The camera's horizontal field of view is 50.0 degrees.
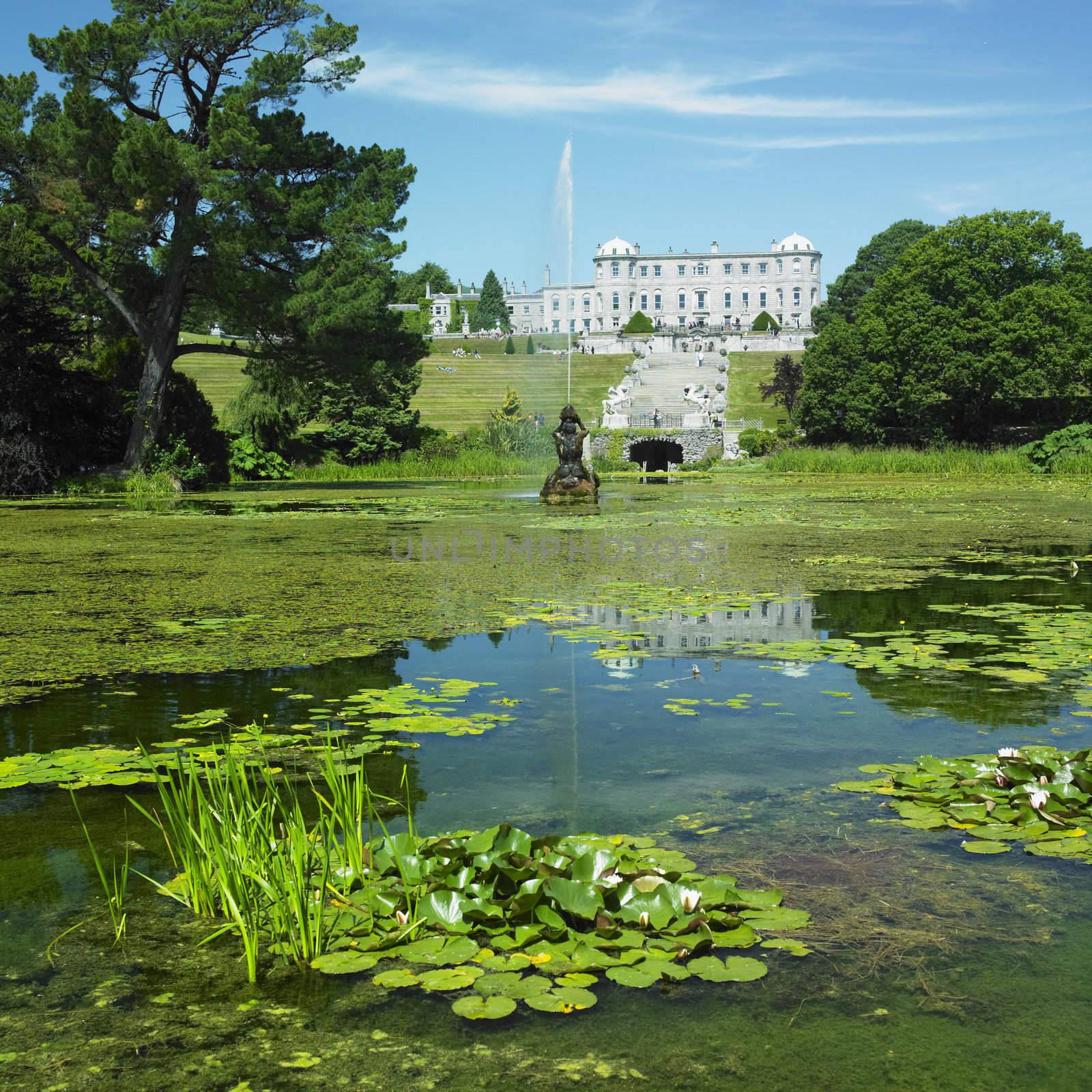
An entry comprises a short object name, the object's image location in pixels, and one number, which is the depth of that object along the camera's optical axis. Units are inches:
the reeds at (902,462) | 1238.3
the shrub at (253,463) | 1334.9
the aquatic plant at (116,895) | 116.8
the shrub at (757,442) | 1768.0
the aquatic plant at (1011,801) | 142.6
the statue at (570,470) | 841.5
